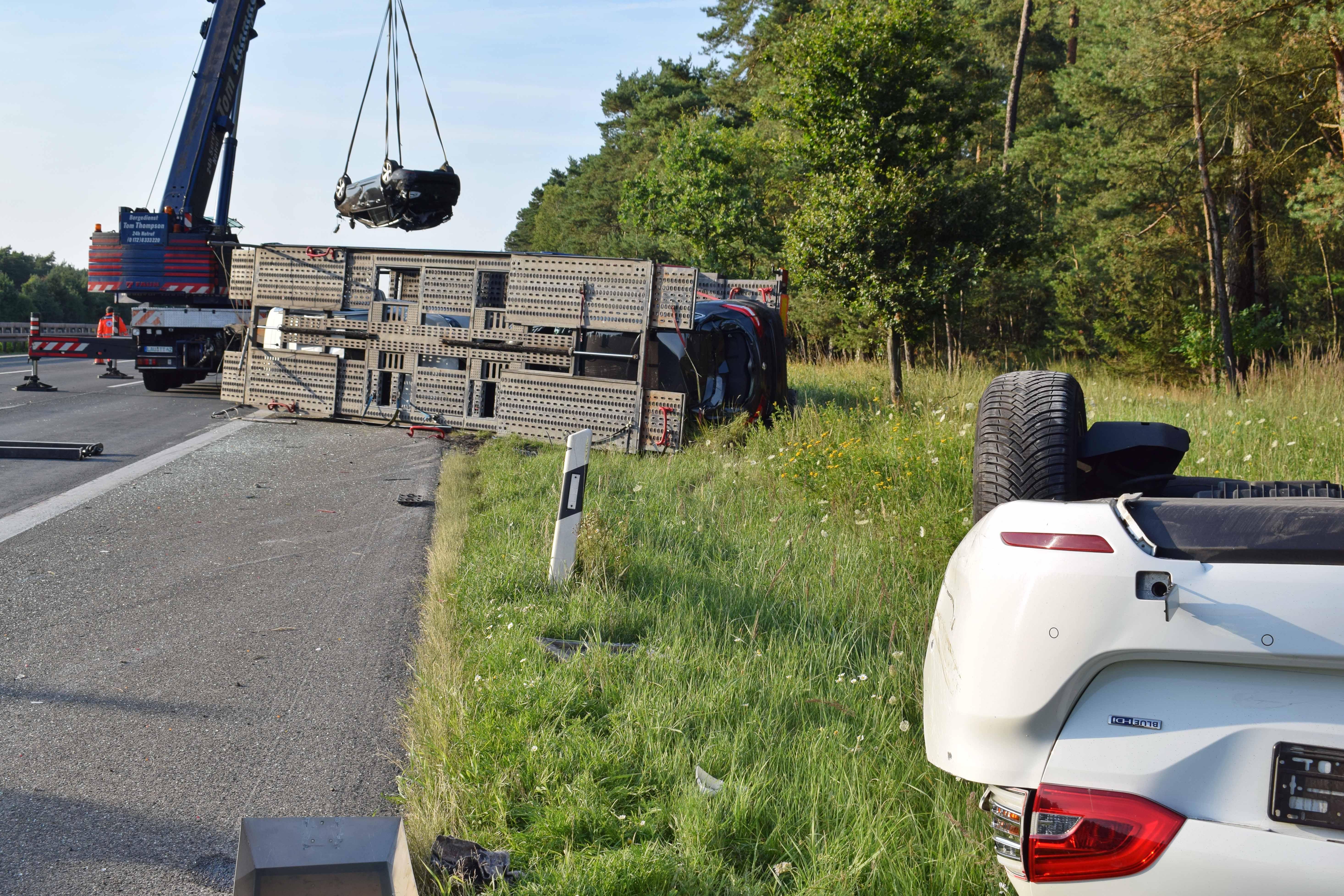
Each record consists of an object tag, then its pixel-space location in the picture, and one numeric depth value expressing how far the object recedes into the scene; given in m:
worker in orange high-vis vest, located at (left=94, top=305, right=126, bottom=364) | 17.89
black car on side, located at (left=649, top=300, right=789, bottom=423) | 11.30
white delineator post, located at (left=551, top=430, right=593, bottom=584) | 5.19
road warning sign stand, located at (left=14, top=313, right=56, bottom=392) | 15.34
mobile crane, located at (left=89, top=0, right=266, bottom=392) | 16.08
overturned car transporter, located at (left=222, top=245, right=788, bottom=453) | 11.14
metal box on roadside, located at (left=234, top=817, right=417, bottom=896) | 2.57
